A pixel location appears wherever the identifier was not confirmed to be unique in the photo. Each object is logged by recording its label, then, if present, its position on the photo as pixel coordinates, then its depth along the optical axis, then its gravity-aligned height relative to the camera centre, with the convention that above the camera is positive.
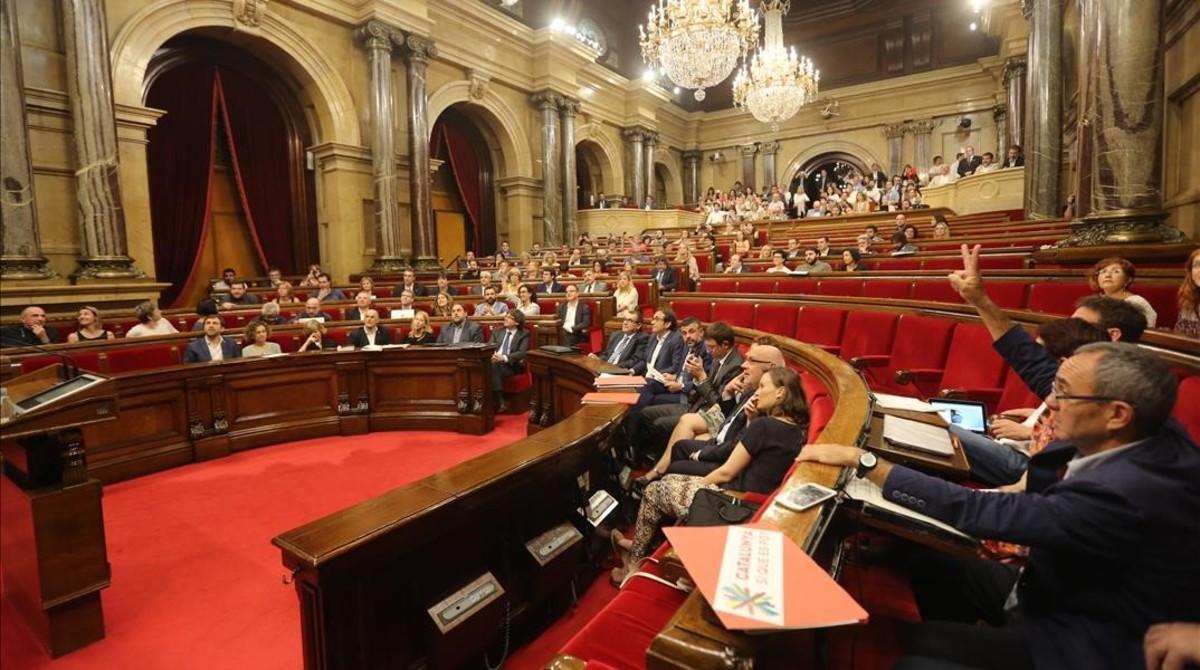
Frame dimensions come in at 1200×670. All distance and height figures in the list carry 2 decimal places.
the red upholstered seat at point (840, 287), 5.31 -0.08
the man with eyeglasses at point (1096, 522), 0.99 -0.42
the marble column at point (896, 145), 17.06 +3.75
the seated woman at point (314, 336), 4.96 -0.37
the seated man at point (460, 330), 5.38 -0.38
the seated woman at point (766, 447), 2.06 -0.57
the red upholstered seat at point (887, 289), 4.86 -0.09
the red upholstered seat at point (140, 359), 4.04 -0.44
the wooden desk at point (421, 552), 1.51 -0.75
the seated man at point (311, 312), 5.86 -0.20
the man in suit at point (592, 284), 7.12 +0.00
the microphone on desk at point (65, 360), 0.99 -0.17
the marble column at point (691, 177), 20.11 +3.54
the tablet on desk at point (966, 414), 2.25 -0.52
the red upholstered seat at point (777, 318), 4.62 -0.30
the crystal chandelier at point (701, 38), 8.76 +3.62
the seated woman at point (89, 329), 4.04 -0.22
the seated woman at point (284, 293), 7.15 -0.01
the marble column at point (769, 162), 19.17 +3.76
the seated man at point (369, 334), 5.08 -0.37
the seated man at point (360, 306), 6.02 -0.16
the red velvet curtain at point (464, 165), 12.60 +2.69
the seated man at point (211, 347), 4.41 -0.39
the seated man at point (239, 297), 7.19 -0.04
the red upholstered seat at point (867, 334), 3.78 -0.36
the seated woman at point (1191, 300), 2.47 -0.12
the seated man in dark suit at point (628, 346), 4.41 -0.46
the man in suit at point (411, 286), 7.88 +0.03
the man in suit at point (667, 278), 7.24 +0.06
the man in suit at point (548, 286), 7.57 +0.00
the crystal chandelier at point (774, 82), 11.60 +3.86
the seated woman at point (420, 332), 5.20 -0.37
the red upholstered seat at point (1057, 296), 3.49 -0.13
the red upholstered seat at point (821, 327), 4.20 -0.34
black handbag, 1.81 -0.70
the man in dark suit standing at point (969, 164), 11.27 +2.09
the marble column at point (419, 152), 10.26 +2.34
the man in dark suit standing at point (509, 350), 5.17 -0.55
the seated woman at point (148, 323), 4.47 -0.21
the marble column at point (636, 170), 17.02 +3.23
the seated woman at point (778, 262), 6.84 +0.21
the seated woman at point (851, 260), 6.38 +0.19
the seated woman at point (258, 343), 4.59 -0.39
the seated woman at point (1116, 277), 2.69 -0.02
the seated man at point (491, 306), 6.26 -0.20
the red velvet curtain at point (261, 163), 9.20 +2.06
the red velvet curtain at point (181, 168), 8.37 +1.80
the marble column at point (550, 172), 13.53 +2.56
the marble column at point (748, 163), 19.48 +3.81
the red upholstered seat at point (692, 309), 5.41 -0.24
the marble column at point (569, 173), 13.84 +2.59
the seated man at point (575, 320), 5.87 -0.34
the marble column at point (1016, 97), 11.35 +3.35
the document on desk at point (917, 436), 1.55 -0.43
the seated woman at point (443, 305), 6.47 -0.18
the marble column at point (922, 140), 16.58 +3.77
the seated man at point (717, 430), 2.56 -0.72
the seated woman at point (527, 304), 6.29 -0.19
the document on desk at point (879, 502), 1.11 -0.43
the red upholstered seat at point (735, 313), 4.97 -0.27
